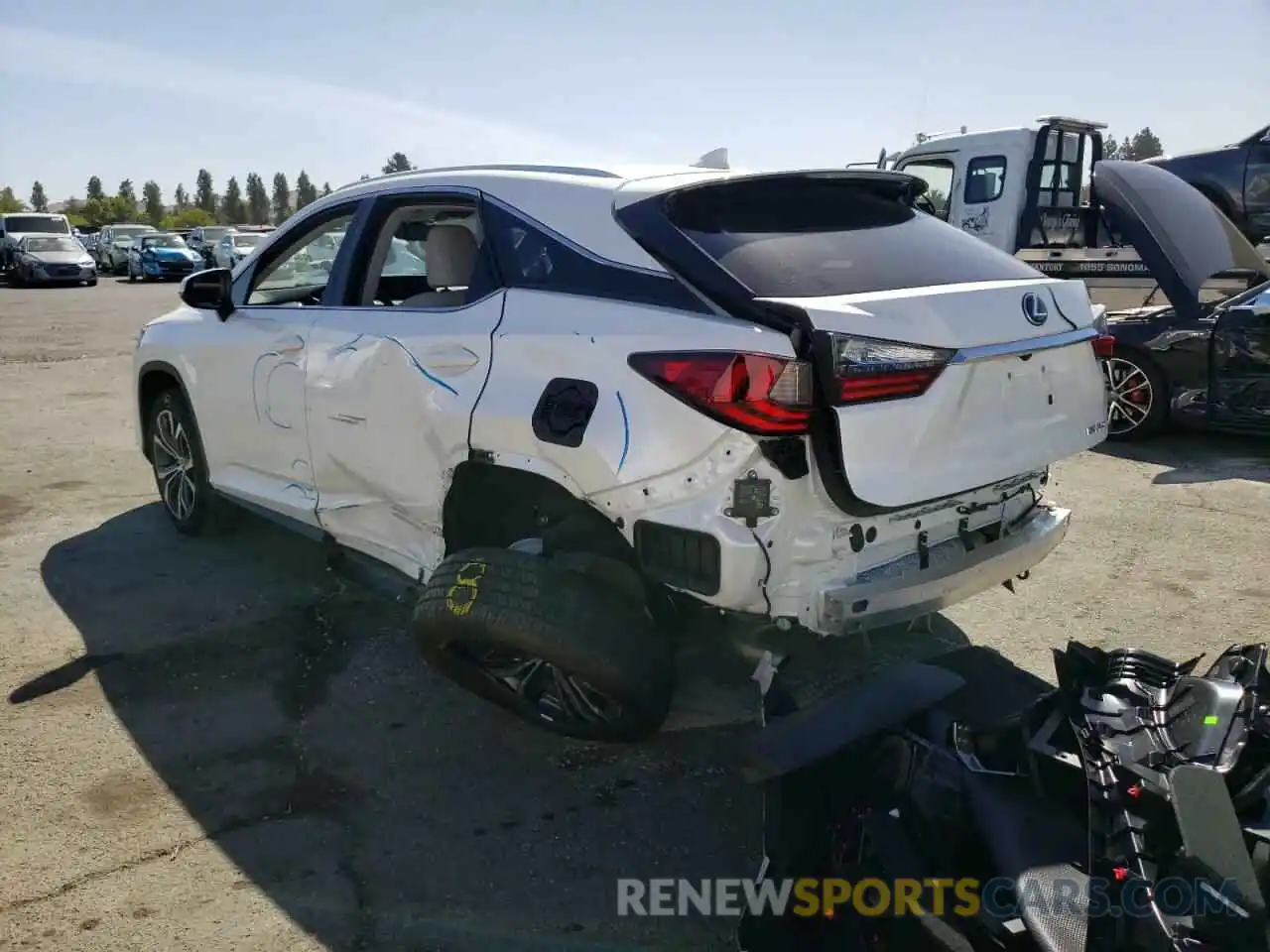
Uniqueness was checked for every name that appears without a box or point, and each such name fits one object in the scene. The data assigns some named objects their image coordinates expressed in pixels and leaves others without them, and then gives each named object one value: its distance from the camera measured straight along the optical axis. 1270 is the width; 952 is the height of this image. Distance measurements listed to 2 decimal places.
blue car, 32.47
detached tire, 3.07
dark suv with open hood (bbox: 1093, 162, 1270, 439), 6.94
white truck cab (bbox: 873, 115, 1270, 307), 12.17
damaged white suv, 2.86
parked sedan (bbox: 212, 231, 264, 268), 31.52
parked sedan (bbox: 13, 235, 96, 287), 28.80
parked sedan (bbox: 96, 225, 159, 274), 35.59
